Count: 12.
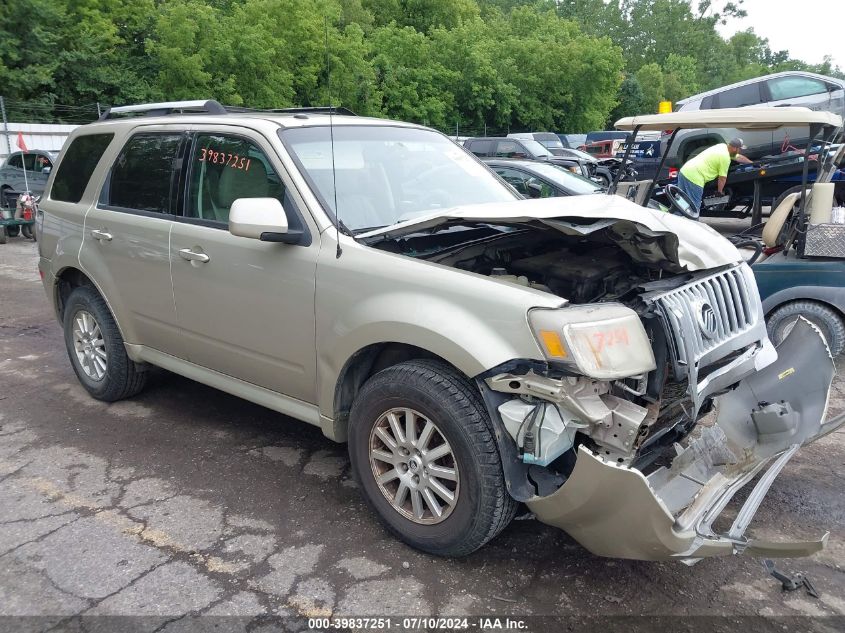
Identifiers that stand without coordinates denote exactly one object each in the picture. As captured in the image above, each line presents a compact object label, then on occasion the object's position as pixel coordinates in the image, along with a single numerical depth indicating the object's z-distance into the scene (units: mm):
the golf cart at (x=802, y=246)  5250
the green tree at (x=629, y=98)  56375
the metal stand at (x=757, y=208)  7398
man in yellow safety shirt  8695
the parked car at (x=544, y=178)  9297
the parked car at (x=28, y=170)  15359
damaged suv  2691
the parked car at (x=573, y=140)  33844
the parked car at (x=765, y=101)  11805
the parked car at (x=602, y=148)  27420
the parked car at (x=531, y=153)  16125
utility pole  17462
